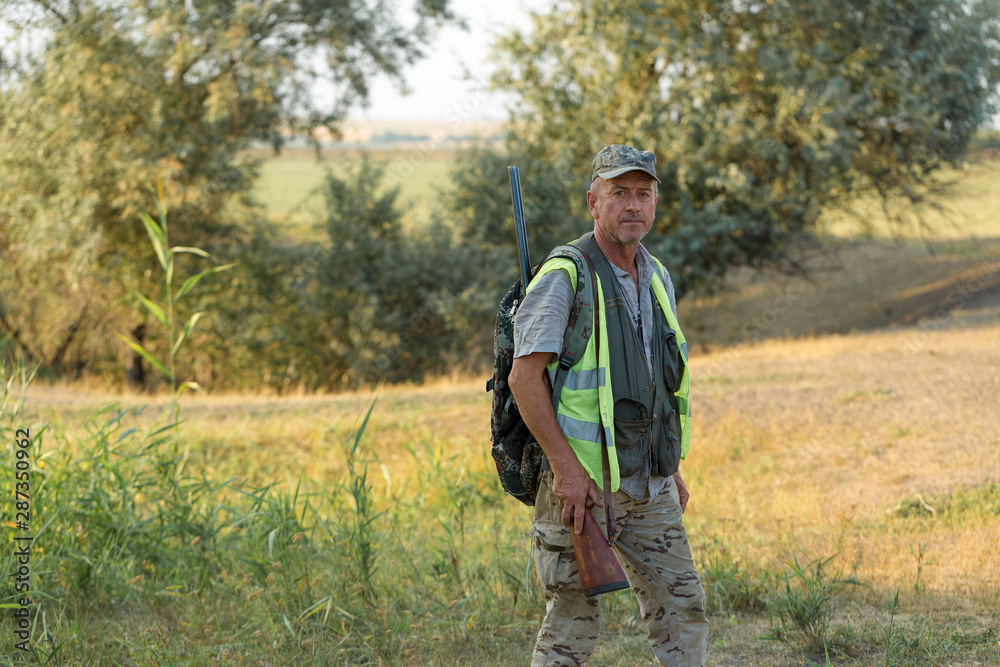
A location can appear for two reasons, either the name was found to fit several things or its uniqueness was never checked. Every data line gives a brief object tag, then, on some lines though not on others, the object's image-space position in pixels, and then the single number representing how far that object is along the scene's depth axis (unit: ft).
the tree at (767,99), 104.83
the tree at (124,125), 102.63
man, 17.83
